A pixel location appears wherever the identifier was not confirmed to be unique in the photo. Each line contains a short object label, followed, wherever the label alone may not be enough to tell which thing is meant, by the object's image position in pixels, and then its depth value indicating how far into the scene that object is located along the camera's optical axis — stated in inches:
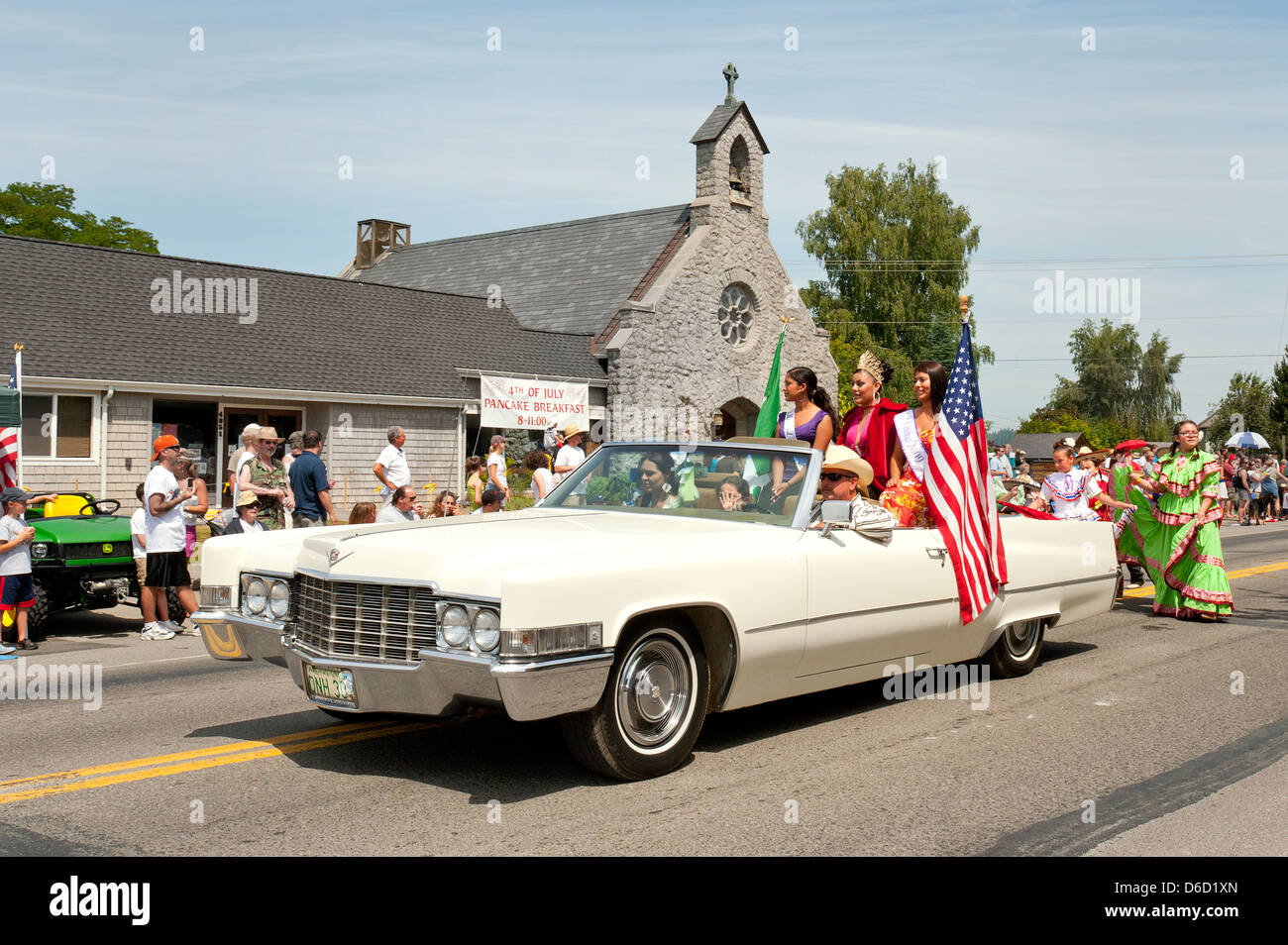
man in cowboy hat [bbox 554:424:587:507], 594.2
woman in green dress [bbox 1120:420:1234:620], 460.8
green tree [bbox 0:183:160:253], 2064.5
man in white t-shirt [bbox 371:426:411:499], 553.0
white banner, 1031.0
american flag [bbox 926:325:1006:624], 287.0
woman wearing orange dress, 304.0
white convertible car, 199.0
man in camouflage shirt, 468.8
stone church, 1194.0
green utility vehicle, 429.4
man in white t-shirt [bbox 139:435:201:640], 417.7
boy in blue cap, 384.2
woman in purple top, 344.2
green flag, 411.5
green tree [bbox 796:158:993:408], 2108.8
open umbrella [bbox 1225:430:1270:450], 1253.1
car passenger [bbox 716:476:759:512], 259.6
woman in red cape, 339.3
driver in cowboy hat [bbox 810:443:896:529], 276.5
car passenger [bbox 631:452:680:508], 267.0
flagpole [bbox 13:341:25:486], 613.3
